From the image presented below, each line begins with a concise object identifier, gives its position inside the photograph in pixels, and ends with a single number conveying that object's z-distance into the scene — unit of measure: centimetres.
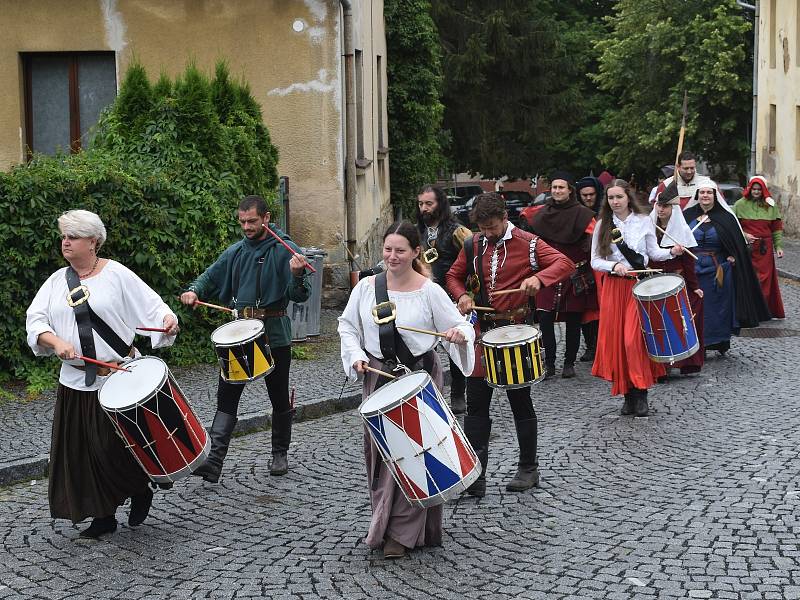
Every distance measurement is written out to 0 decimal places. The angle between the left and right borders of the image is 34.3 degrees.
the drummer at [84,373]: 672
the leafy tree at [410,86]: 2547
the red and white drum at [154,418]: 642
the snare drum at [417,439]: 593
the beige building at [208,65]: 1631
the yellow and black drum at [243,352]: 775
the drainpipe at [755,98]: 3456
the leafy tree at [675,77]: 3809
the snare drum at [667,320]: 929
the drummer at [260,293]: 812
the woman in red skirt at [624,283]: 972
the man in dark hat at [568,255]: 1182
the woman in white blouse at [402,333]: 638
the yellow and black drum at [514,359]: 722
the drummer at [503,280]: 761
